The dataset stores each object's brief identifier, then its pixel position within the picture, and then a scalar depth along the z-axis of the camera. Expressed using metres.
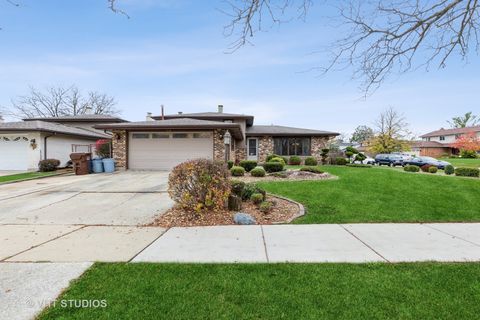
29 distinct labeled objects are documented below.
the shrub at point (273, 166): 12.77
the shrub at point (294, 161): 21.19
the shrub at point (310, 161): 20.09
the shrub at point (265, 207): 5.96
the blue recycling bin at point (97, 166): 14.39
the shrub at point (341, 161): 19.80
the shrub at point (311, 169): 11.90
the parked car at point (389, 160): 26.53
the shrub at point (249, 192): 6.91
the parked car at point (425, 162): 22.05
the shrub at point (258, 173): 11.38
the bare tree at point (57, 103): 36.04
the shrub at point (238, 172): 11.74
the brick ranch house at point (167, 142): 14.62
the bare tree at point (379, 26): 3.96
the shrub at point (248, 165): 13.29
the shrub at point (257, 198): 6.50
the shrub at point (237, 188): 6.78
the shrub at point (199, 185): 5.70
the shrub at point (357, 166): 17.82
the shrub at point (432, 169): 16.22
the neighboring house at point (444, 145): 49.62
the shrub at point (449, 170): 15.24
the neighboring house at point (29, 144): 15.56
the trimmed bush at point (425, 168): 16.82
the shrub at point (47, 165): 15.05
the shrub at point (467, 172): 13.44
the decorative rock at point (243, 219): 5.30
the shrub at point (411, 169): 16.08
